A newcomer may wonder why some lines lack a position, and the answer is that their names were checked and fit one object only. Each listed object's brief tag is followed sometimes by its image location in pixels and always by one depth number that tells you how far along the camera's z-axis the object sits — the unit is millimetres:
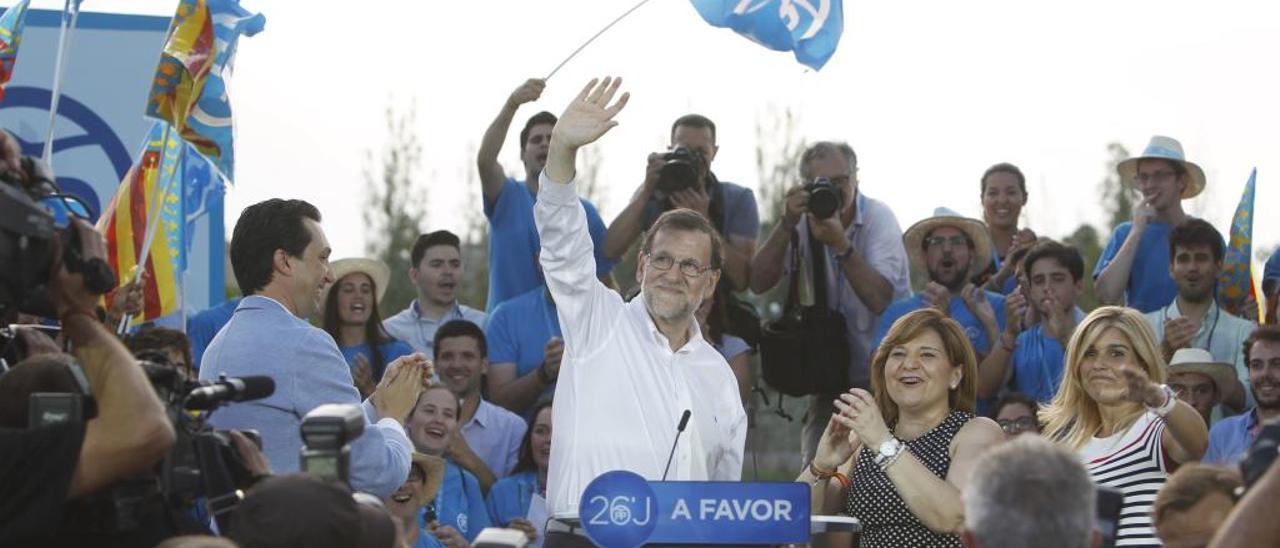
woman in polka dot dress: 13875
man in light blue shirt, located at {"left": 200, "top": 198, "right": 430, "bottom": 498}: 12992
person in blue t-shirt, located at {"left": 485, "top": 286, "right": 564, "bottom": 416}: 21281
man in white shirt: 14117
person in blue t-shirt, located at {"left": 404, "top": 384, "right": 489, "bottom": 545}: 18984
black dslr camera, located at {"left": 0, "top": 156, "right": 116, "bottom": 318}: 9414
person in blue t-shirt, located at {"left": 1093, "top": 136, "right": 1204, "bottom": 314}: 21406
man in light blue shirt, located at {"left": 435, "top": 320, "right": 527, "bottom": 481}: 20422
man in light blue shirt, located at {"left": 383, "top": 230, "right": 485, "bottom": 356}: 22516
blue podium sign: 12148
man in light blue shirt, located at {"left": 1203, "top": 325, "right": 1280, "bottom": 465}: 18250
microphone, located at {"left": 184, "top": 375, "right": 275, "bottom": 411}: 10086
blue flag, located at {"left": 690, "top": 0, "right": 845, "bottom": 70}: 19797
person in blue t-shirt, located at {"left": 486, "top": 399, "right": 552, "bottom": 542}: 19500
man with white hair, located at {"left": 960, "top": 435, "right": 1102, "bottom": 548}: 8195
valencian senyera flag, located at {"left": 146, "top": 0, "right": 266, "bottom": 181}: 18469
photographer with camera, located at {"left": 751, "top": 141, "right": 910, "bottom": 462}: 21156
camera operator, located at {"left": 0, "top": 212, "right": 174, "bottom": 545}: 9352
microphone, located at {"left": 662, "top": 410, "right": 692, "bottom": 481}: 13649
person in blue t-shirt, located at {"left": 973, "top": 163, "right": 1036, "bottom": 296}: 22812
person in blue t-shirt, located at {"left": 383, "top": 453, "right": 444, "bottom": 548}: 17375
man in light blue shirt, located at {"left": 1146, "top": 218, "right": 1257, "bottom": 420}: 20344
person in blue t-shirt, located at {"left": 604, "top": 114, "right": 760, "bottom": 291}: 21031
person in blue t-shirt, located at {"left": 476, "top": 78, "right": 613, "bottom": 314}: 21250
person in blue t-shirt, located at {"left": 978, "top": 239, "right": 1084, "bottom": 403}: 20594
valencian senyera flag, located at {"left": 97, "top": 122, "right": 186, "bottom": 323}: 19094
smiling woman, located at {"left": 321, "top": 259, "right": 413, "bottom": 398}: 21000
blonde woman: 14375
